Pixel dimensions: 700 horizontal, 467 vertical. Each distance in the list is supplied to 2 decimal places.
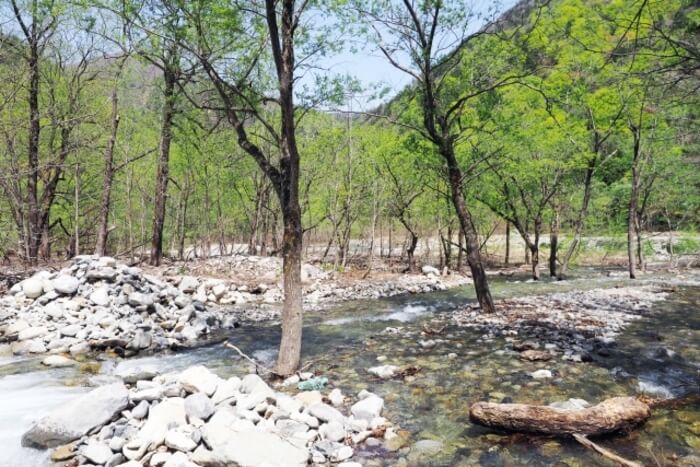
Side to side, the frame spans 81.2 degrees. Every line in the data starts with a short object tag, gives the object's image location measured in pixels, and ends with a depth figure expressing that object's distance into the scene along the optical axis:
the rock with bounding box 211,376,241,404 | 5.36
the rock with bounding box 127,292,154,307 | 10.95
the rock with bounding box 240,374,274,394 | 5.65
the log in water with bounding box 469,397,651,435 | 4.71
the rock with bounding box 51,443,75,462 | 4.41
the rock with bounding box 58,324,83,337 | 9.38
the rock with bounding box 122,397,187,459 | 4.33
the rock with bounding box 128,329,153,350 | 9.12
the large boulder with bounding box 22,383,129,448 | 4.67
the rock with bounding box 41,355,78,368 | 7.92
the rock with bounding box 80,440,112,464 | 4.26
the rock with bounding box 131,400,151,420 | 5.05
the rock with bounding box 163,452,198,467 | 3.93
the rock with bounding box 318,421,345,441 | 4.81
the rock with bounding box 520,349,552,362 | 7.68
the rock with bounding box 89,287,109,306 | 10.54
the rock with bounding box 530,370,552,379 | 6.76
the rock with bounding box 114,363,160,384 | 6.57
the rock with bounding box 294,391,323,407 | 5.74
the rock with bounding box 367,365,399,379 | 7.12
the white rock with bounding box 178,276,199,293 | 15.46
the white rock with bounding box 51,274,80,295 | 10.70
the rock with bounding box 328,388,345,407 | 5.86
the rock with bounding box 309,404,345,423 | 5.13
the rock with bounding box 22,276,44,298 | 10.82
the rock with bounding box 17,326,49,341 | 9.21
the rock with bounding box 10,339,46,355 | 8.72
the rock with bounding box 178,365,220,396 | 5.54
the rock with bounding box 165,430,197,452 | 4.25
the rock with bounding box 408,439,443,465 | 4.47
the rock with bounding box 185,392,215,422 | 4.90
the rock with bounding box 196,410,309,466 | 4.01
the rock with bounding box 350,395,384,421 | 5.36
